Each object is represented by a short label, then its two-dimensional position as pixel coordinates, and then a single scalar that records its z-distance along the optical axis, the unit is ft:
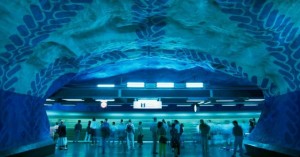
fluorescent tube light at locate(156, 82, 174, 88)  51.90
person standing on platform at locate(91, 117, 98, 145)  64.44
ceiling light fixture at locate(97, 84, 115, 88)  52.05
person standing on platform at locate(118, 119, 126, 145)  59.88
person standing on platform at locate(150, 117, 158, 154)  39.49
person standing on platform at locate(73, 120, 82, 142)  62.28
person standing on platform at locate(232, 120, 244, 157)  35.75
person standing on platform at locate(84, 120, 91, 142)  75.66
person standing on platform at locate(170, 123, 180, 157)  33.75
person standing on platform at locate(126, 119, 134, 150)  50.19
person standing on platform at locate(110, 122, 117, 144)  64.84
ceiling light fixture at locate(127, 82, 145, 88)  51.74
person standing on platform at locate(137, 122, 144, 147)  57.06
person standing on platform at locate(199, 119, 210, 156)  35.70
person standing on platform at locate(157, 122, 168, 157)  32.50
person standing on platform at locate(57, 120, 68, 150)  49.57
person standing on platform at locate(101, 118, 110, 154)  42.57
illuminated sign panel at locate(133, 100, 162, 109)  53.06
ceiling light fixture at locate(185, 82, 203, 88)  51.83
